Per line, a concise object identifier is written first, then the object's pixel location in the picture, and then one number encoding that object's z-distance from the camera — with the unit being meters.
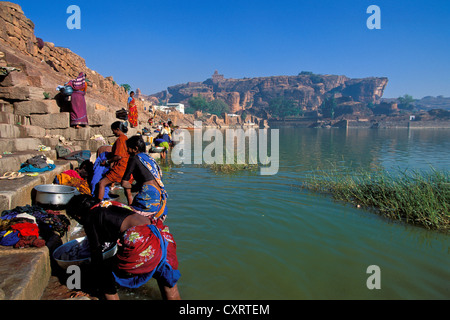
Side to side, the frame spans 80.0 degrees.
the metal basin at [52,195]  3.73
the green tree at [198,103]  101.94
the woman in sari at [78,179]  4.68
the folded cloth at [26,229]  2.64
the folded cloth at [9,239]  2.56
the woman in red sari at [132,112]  11.56
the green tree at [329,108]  101.19
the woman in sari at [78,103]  7.38
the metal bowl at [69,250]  2.57
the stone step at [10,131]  5.49
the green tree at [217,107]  109.86
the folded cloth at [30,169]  4.41
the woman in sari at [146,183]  2.90
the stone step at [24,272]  1.98
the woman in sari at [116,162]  4.25
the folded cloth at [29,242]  2.54
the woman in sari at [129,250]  2.11
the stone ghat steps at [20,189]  3.15
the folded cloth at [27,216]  2.88
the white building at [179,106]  83.61
